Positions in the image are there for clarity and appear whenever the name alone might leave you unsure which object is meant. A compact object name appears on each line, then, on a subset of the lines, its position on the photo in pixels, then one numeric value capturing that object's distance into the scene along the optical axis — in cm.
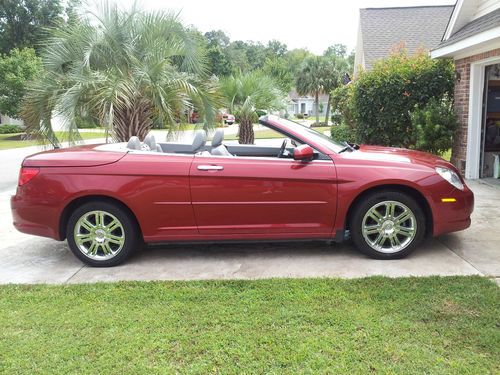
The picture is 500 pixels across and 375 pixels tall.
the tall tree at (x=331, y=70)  4366
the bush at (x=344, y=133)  1258
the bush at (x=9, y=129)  3475
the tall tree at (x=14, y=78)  2642
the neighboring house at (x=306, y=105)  7273
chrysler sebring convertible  446
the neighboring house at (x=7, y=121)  4119
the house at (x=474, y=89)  858
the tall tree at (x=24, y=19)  4250
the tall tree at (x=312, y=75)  4403
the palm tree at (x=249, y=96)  1209
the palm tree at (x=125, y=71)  883
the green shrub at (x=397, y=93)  995
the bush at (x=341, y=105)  1325
